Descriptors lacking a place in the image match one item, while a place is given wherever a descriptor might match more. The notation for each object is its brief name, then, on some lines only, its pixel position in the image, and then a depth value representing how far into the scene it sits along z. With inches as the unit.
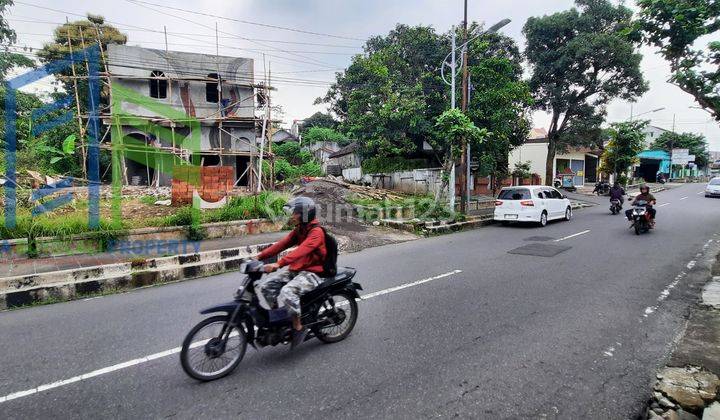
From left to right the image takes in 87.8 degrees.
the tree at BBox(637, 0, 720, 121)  315.6
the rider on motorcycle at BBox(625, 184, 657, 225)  471.8
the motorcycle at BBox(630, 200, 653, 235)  458.7
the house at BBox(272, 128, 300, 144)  1705.2
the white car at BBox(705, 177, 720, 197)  1032.2
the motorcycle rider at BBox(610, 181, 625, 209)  690.2
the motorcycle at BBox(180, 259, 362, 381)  139.6
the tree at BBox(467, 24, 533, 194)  745.6
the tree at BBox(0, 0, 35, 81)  774.7
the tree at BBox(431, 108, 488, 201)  554.6
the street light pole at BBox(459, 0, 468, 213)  610.2
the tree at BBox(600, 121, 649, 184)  1151.0
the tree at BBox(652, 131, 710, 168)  2075.5
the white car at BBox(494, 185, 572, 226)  559.5
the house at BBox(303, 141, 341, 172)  1611.7
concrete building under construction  843.4
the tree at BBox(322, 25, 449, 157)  824.9
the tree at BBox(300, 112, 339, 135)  1877.6
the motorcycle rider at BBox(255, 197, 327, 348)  152.8
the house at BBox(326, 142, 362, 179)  1240.9
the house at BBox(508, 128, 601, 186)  1369.3
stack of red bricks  542.3
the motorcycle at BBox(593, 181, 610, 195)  1200.6
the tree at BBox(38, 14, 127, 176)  920.3
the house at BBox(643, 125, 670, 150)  2702.8
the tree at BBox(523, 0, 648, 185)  912.3
